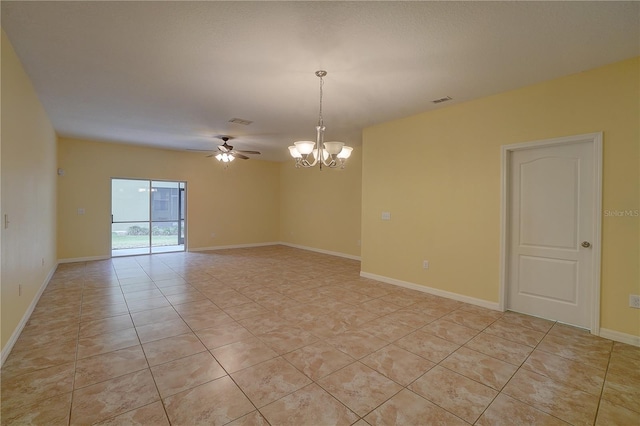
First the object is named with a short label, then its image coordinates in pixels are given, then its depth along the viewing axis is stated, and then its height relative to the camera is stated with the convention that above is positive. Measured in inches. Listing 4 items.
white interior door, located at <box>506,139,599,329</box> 123.3 -8.9
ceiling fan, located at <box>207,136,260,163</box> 229.4 +46.1
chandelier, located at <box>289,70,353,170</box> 120.5 +25.4
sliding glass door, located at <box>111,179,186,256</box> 283.7 -6.1
